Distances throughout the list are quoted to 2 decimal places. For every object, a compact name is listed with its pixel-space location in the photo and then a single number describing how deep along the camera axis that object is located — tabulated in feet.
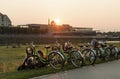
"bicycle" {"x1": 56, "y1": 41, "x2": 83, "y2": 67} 23.65
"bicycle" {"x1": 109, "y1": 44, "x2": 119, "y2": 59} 31.33
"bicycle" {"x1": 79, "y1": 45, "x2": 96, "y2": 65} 25.70
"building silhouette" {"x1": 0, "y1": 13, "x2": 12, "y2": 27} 152.42
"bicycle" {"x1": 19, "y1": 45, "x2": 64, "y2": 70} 22.09
